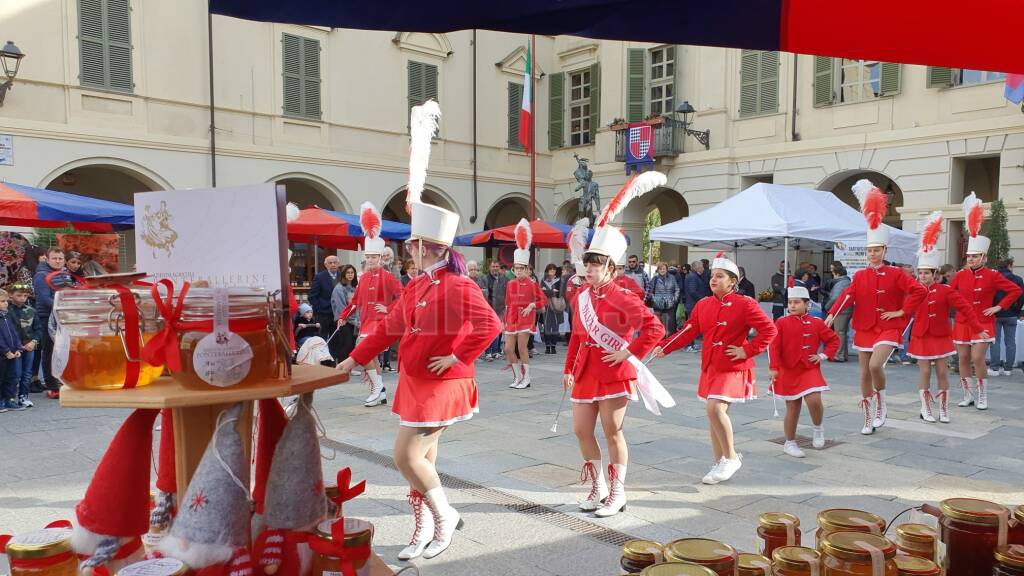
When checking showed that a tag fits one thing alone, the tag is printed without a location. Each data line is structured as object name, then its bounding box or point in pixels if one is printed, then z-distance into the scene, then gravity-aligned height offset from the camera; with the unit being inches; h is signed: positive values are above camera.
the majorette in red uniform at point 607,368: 187.6 -27.9
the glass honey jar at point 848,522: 77.4 -28.1
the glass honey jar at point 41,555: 75.5 -30.5
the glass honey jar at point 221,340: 75.1 -8.3
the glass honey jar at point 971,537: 74.2 -28.2
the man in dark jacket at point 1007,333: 456.7 -47.2
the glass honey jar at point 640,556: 71.4 -28.8
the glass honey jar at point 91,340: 77.4 -8.5
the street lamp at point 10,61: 510.7 +142.0
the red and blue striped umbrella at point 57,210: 356.8 +24.6
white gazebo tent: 495.8 +24.0
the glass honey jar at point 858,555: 64.5 -26.2
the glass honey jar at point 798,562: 66.4 -27.5
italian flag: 789.1 +157.1
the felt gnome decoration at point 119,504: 81.5 -27.4
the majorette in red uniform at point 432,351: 158.9 -19.8
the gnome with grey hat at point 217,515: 76.5 -26.9
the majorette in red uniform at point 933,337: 313.9 -34.0
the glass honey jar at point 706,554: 67.1 -27.6
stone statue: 690.8 +66.0
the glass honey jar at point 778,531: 80.0 -29.7
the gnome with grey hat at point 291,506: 83.0 -28.2
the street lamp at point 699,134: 799.1 +133.6
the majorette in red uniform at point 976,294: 353.4 -18.2
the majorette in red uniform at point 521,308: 419.2 -29.8
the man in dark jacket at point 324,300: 478.6 -26.8
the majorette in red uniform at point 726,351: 216.7 -27.3
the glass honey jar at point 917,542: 75.4 -29.2
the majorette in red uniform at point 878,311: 290.5 -21.1
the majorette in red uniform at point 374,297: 348.5 -18.8
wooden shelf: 73.6 -13.9
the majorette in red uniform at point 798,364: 253.6 -36.5
